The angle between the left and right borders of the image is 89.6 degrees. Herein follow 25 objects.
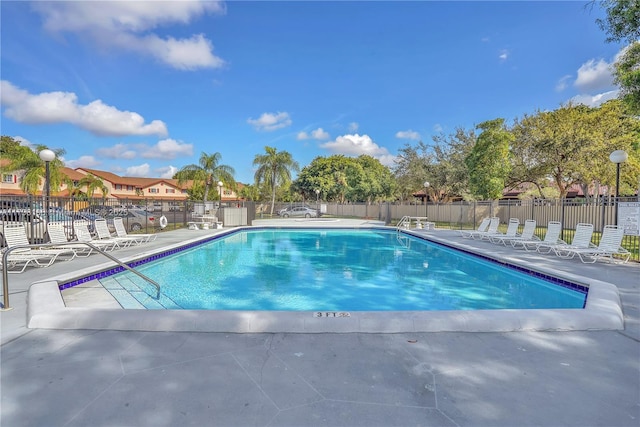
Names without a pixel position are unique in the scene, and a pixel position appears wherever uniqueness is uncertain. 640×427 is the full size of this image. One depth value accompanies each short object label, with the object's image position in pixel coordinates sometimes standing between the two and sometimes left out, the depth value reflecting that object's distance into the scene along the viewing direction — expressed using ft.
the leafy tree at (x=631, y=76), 23.48
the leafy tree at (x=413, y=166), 88.28
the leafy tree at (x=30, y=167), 82.94
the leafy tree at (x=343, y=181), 122.62
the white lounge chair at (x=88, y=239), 29.58
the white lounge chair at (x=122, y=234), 35.36
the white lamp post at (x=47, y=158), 29.60
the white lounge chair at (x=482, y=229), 45.33
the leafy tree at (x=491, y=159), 60.59
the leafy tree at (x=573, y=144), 56.44
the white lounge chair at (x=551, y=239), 31.40
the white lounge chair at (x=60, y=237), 26.73
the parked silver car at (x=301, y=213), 113.29
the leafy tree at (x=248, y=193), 169.04
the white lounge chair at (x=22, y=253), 22.38
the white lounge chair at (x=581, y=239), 28.53
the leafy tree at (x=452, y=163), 82.33
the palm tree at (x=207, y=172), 99.71
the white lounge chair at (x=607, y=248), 26.32
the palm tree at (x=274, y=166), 105.50
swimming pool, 12.14
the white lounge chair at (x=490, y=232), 40.72
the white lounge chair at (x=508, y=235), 37.13
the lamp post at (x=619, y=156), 28.81
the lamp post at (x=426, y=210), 73.61
